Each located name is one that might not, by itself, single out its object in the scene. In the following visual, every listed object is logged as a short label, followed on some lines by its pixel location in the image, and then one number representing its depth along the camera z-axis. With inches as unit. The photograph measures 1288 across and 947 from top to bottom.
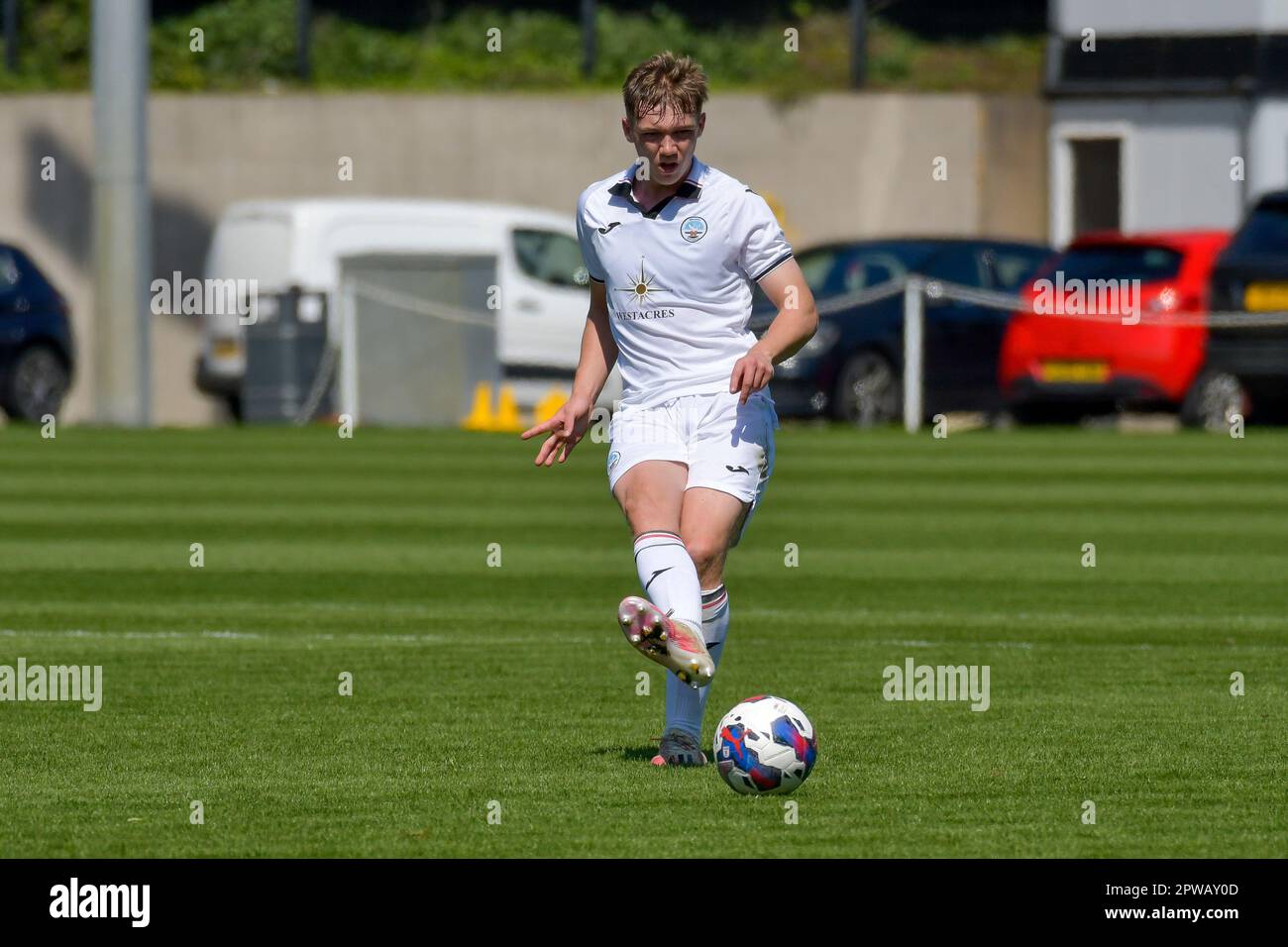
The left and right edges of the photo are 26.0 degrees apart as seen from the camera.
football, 298.5
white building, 1315.2
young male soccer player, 312.5
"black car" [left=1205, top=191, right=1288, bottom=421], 909.8
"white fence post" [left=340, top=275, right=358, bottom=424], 1053.2
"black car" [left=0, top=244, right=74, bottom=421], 1012.5
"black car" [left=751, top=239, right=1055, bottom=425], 976.9
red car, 927.0
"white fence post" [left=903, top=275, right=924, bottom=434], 977.5
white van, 1067.9
